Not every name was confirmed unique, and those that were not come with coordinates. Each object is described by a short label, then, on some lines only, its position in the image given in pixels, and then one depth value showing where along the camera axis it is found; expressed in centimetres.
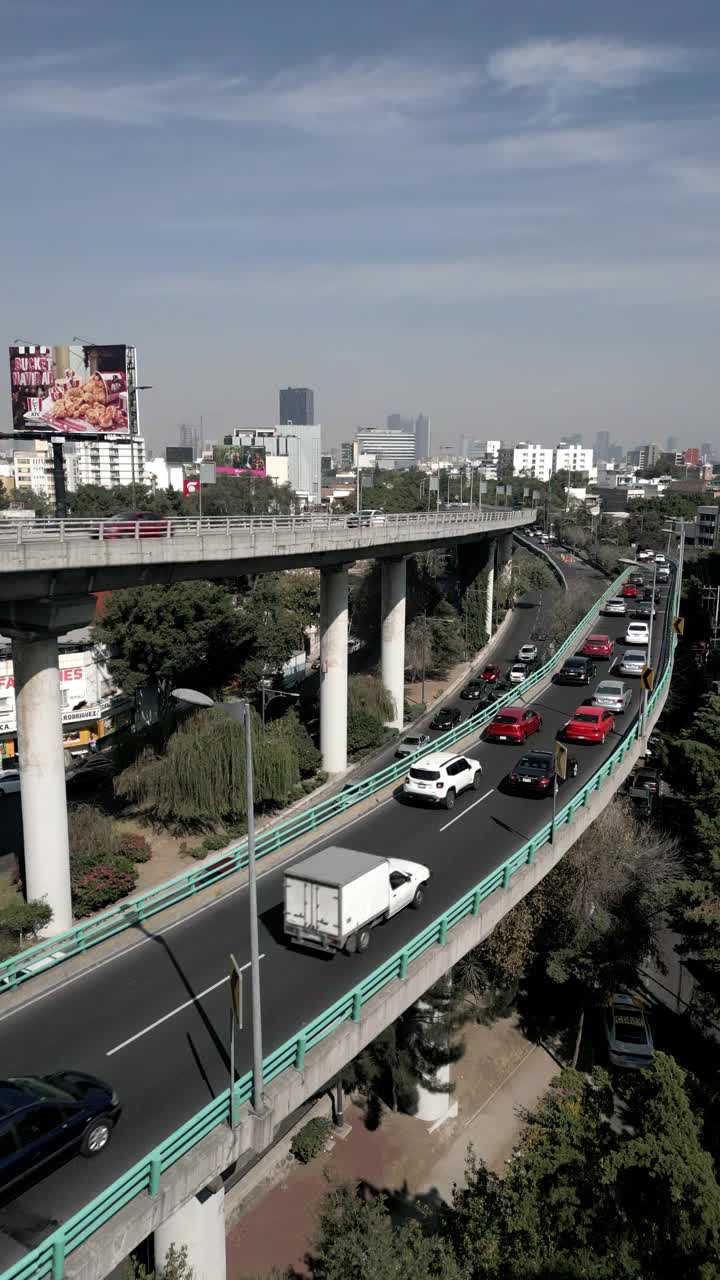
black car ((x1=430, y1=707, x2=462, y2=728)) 5294
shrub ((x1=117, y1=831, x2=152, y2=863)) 3775
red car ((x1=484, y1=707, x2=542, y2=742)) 3731
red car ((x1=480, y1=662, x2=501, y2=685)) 6519
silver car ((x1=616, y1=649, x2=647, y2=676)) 5028
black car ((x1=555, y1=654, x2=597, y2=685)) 4875
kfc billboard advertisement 4884
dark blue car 1239
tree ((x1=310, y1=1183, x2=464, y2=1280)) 1603
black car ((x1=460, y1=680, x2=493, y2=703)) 6072
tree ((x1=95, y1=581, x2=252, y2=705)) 5453
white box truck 1853
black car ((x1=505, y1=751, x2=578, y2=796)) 2981
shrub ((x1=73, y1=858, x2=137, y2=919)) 3356
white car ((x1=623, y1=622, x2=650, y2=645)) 5962
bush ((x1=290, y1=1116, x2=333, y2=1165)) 2475
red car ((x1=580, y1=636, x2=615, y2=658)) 5556
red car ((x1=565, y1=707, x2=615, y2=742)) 3644
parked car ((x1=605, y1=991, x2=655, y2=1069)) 2903
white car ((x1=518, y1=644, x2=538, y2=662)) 6775
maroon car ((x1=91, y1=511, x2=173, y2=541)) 3142
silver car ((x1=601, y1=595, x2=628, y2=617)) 7112
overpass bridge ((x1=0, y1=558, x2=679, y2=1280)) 1241
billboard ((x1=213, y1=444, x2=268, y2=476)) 15462
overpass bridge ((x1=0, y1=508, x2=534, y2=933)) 2870
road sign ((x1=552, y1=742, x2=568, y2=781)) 2596
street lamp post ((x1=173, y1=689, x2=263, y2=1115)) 1318
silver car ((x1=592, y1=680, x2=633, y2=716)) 4197
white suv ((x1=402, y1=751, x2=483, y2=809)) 2889
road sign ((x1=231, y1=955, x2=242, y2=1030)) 1338
